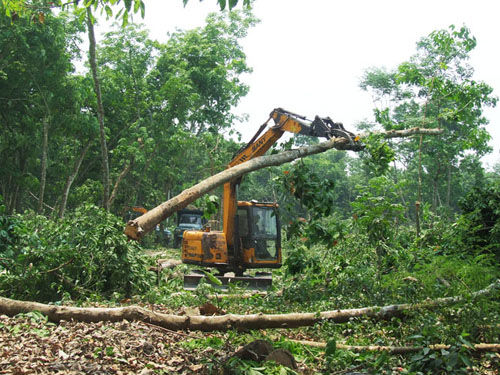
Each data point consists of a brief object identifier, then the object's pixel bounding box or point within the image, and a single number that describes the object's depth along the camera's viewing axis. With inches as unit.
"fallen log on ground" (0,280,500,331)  217.5
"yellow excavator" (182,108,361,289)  451.8
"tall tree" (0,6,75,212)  647.8
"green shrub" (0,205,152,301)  299.9
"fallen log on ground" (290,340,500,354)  189.9
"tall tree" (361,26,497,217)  483.5
